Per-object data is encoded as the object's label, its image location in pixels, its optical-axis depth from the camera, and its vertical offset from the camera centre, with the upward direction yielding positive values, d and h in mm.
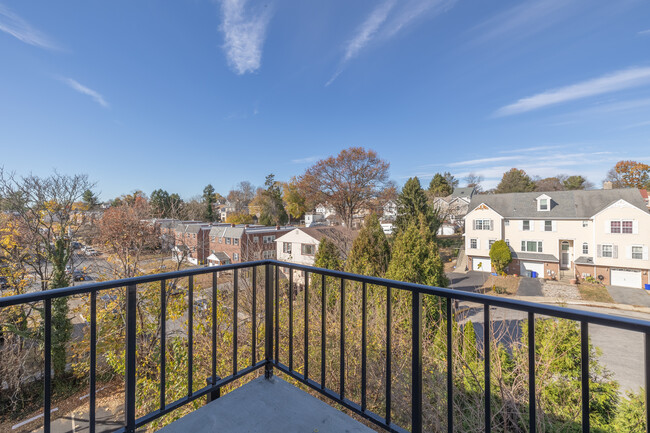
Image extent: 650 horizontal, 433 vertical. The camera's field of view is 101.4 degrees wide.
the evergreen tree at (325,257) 9716 -1445
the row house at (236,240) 19031 -1592
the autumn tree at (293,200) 33759 +2371
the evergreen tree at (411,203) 19250 +1090
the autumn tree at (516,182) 31516 +4275
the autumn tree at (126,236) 8131 -583
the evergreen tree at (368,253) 9648 -1331
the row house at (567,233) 15289 -1033
